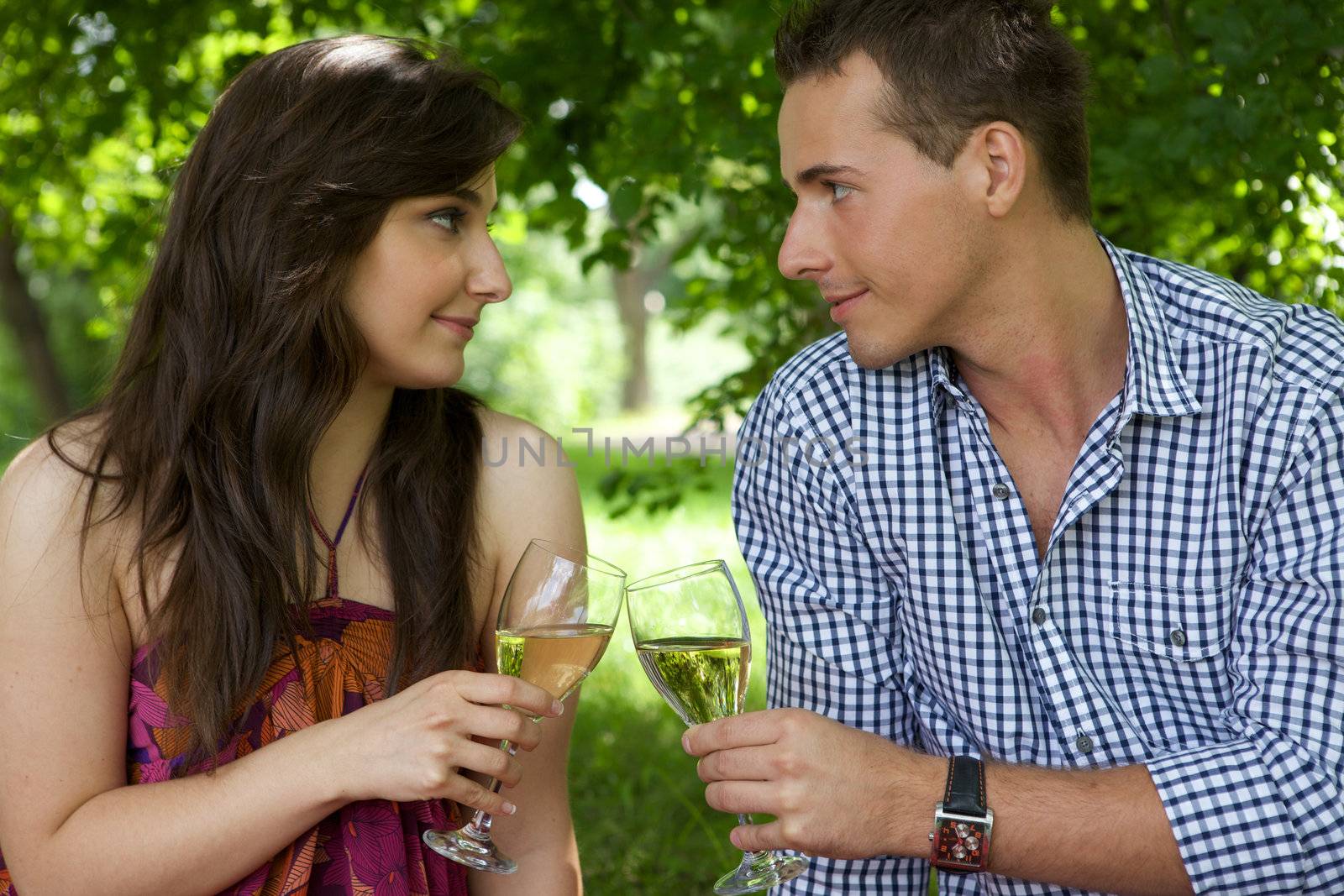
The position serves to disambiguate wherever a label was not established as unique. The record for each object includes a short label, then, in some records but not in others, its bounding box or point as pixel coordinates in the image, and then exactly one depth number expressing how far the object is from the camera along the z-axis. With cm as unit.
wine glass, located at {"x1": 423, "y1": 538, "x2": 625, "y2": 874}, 184
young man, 203
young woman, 194
